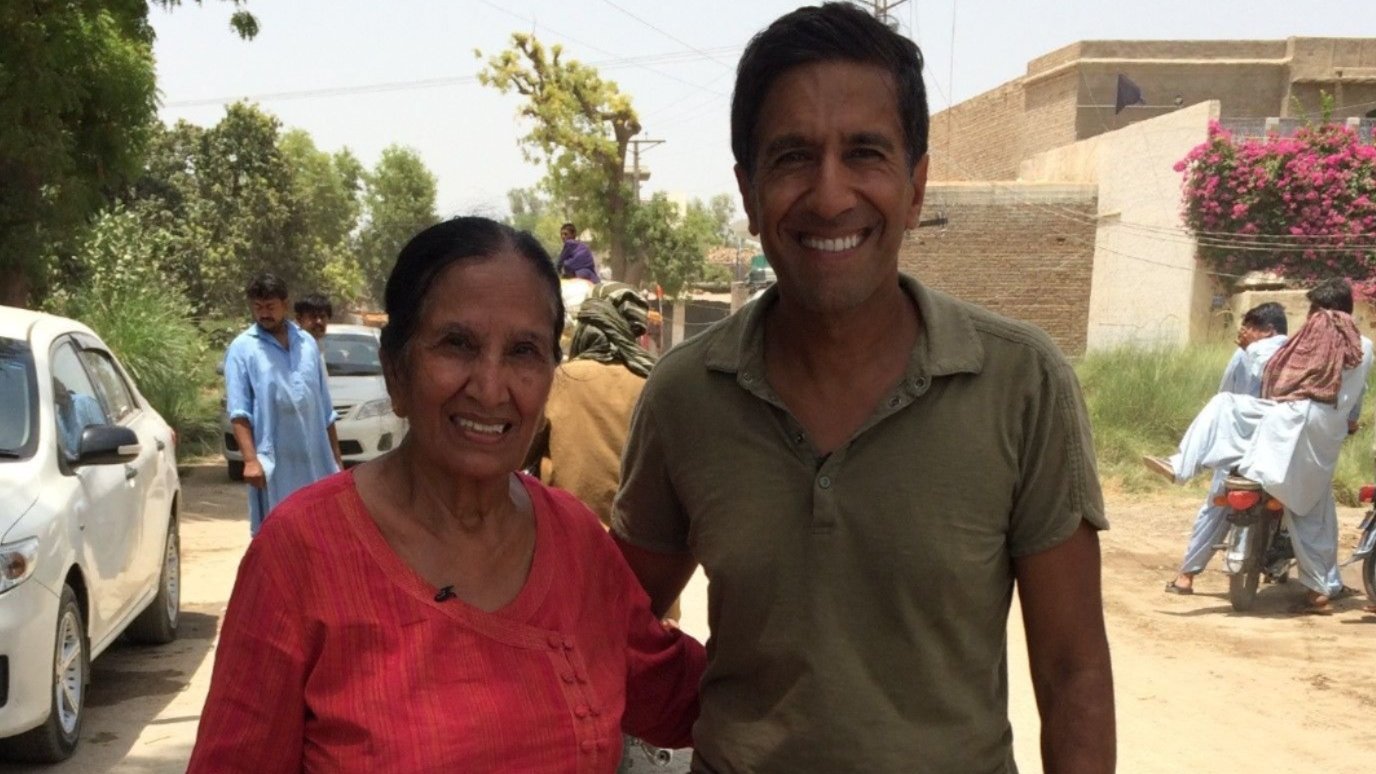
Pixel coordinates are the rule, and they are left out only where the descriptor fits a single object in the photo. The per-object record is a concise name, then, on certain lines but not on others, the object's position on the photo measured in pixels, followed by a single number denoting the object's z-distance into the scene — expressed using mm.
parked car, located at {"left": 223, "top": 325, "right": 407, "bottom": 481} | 13914
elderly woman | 1845
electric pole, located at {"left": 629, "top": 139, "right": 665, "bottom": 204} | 45900
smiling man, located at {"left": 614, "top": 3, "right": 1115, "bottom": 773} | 1929
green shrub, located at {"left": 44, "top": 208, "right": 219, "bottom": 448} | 15430
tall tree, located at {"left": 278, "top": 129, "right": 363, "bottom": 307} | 44188
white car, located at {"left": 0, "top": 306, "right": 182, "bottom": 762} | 5152
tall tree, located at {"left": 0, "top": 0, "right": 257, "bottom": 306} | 10047
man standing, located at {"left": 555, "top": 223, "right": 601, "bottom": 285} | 8469
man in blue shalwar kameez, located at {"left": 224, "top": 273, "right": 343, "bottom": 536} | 7504
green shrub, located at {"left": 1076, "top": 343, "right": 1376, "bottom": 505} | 15328
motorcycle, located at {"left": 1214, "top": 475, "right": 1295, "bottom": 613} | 9078
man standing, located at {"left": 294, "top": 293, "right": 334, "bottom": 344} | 10438
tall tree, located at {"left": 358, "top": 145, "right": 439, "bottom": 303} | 61031
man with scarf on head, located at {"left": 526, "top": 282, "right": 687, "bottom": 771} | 4789
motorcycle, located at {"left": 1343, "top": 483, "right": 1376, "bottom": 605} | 8898
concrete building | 25938
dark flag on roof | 32312
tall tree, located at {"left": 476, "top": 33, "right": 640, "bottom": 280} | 38906
